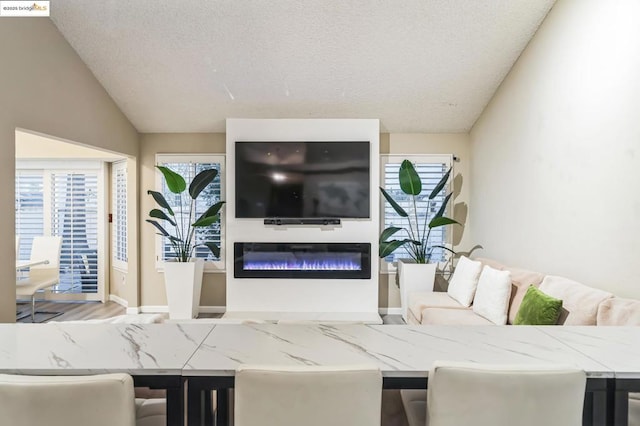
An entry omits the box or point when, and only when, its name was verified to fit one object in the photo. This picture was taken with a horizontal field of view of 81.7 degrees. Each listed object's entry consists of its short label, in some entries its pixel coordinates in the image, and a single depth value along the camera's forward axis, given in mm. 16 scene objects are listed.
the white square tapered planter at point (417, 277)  4469
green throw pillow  2494
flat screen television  4570
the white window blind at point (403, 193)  4926
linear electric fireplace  4633
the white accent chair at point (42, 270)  4227
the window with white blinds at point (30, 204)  5430
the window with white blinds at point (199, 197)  4949
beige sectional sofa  2189
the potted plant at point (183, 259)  4492
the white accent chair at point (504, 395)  1022
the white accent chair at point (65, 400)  969
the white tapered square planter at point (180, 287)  4531
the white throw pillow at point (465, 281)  3678
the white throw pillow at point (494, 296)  3113
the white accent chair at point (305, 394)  1006
